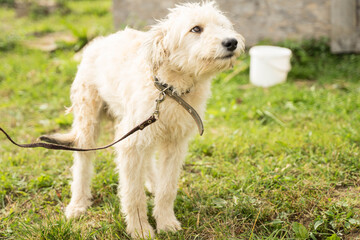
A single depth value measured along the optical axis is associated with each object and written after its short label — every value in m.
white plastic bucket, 6.30
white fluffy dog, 2.73
